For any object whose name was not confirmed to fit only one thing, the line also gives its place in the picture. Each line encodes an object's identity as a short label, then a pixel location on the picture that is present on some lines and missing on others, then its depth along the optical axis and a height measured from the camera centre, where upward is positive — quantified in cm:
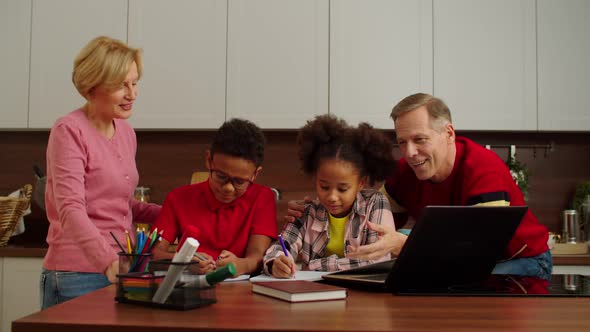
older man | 164 +6
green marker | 102 -14
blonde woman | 159 +6
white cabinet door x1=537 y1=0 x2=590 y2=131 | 309 +64
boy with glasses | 169 -4
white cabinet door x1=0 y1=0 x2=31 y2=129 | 320 +63
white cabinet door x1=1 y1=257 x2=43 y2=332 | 289 -45
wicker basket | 294 -12
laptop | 113 -11
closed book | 106 -17
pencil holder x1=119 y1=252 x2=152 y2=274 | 112 -13
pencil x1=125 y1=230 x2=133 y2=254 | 120 -11
